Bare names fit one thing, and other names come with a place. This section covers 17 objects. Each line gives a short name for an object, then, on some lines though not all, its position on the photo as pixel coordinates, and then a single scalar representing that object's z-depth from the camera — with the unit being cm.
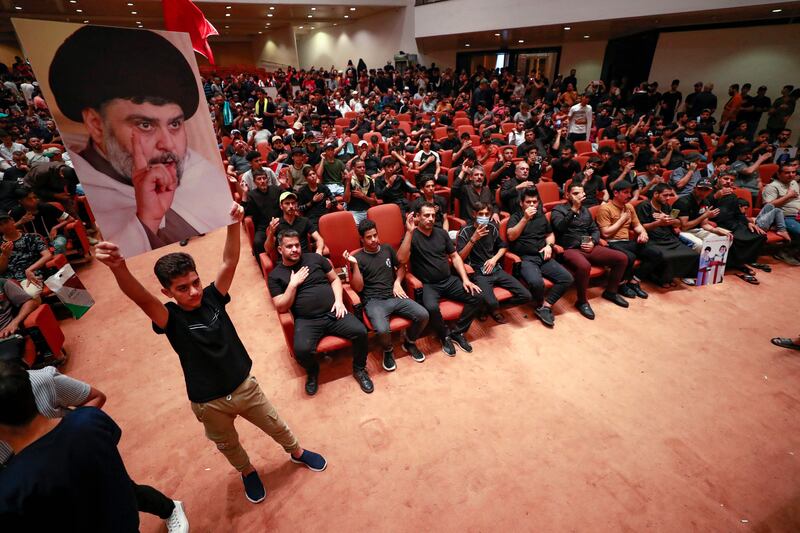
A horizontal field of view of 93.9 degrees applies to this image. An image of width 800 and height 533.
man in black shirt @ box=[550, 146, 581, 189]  564
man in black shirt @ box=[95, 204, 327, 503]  163
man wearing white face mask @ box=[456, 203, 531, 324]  350
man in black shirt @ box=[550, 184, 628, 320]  388
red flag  246
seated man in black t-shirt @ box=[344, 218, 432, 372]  318
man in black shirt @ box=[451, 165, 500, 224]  470
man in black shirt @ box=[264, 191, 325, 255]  355
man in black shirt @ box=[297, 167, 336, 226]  446
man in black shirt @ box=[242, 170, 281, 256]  426
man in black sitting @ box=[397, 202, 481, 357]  338
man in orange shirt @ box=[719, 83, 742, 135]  825
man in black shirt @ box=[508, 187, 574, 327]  371
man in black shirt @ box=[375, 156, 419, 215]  493
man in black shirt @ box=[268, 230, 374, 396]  288
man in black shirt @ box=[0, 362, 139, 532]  96
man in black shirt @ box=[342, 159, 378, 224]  460
